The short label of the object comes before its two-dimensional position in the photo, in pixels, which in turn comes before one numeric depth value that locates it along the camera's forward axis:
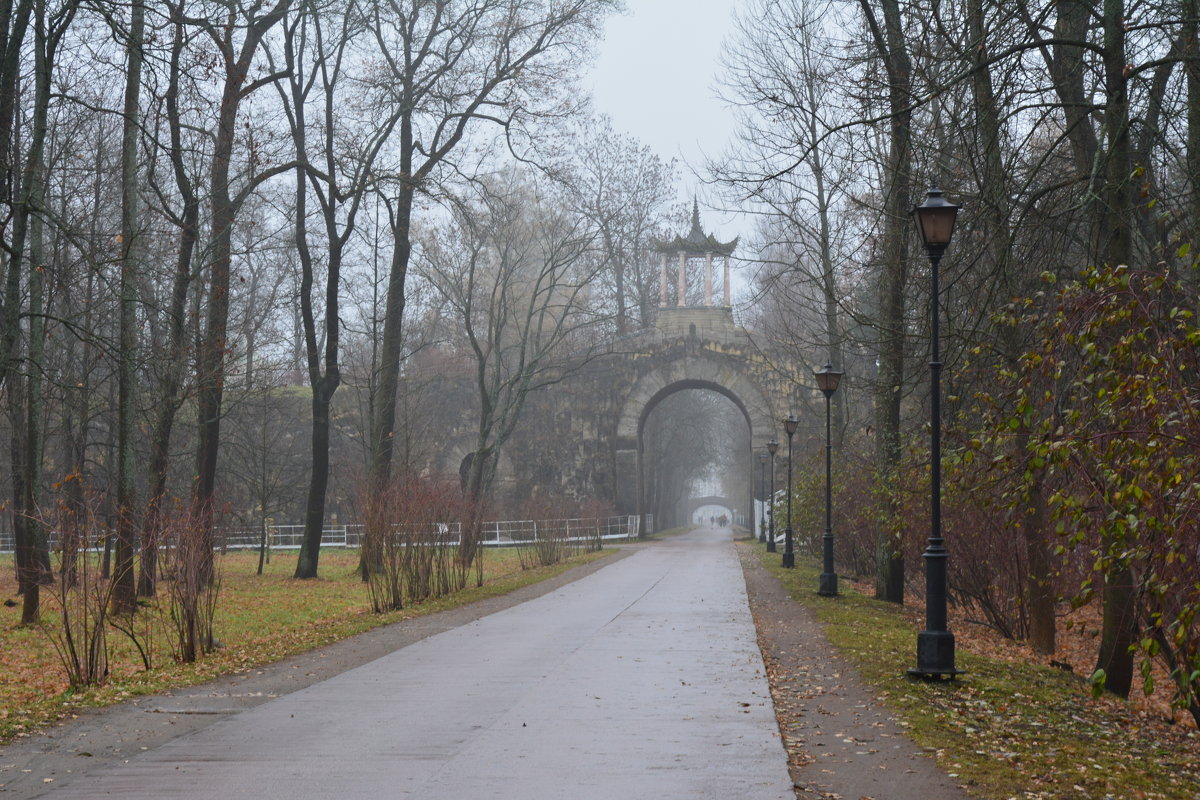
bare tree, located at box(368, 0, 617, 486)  26.11
